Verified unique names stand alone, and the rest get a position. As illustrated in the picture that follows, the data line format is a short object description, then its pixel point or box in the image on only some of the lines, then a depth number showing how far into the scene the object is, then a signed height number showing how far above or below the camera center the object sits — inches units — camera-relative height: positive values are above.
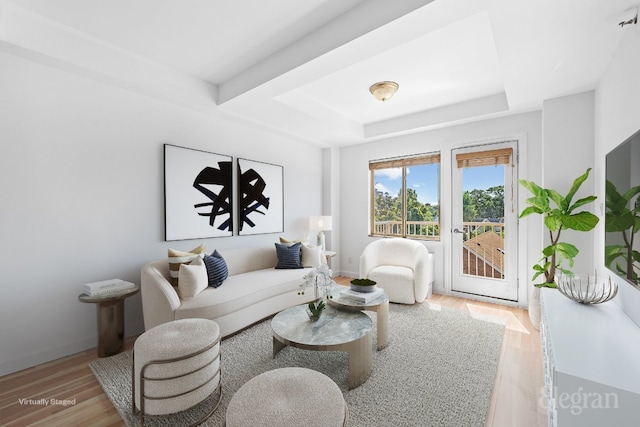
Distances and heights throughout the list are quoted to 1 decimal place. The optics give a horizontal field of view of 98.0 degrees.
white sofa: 97.0 -32.9
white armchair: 144.7 -32.9
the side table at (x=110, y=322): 96.0 -39.0
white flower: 97.3 -24.4
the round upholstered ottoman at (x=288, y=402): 44.9 -33.4
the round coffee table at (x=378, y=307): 97.7 -34.6
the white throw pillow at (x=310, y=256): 155.9 -25.8
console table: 41.8 -26.7
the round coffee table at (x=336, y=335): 76.0 -35.8
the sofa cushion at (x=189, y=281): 102.4 -26.2
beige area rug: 68.8 -50.4
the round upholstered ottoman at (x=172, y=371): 64.8 -38.2
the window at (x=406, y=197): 178.1 +9.1
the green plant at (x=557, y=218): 101.4 -3.4
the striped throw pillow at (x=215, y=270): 115.3 -24.8
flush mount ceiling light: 123.3 +54.4
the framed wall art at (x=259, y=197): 154.3 +7.7
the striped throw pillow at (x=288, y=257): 149.6 -25.1
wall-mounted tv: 59.2 -0.5
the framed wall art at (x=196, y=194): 125.5 +8.3
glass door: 148.3 -6.3
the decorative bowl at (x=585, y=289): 73.6 -21.9
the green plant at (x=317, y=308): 89.9 -31.9
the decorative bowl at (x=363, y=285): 107.1 -29.3
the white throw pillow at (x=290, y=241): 159.5 -18.3
